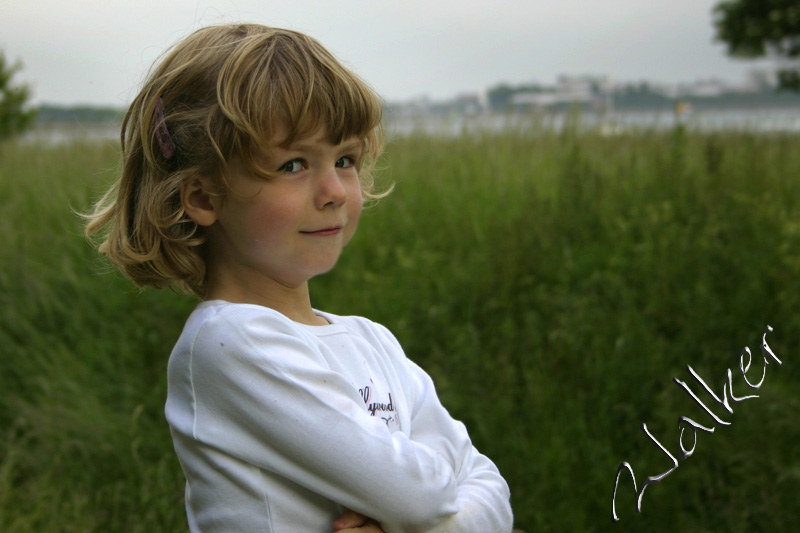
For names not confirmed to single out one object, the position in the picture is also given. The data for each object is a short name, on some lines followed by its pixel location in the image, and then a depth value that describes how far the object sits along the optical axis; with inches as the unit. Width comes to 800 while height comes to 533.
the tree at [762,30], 321.1
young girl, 53.4
